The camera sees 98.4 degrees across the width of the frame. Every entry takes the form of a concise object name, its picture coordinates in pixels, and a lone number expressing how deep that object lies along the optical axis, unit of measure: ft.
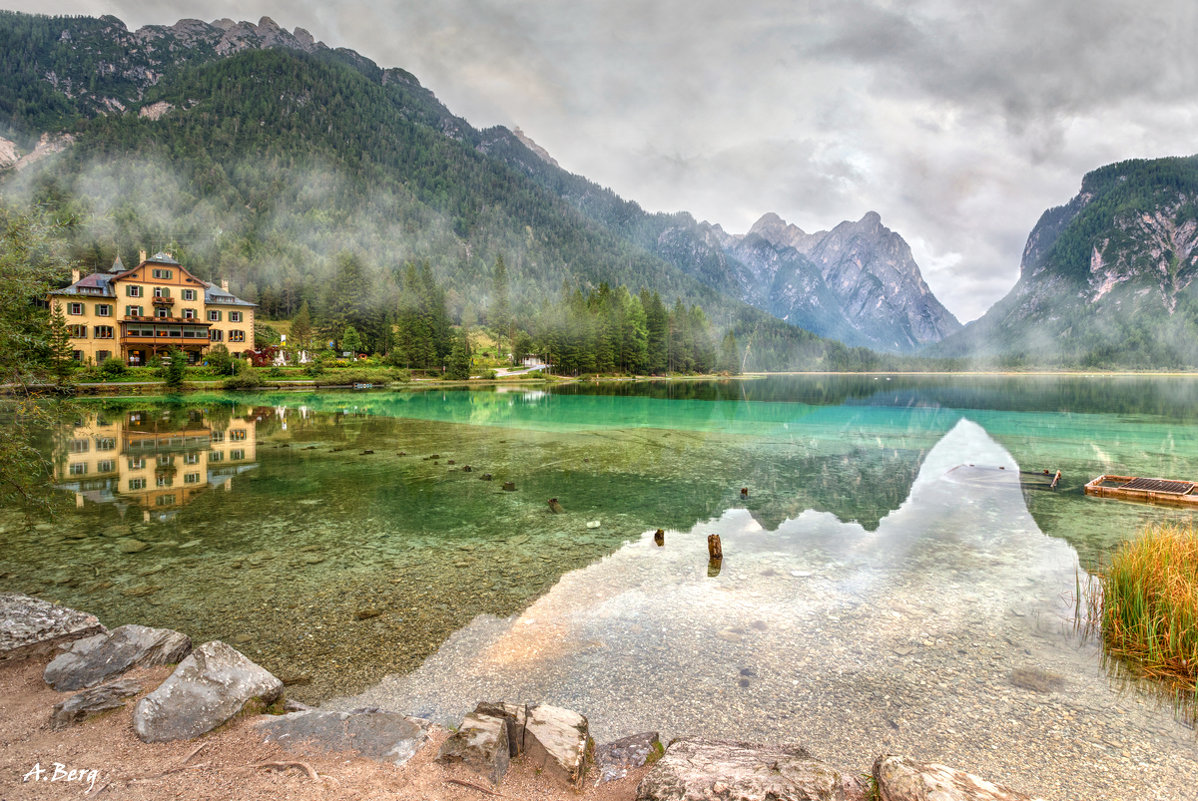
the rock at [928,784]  14.14
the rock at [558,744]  16.69
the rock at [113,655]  20.45
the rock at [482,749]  16.37
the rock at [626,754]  17.56
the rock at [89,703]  17.80
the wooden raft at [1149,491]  60.80
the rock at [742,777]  14.29
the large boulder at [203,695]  17.49
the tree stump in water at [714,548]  42.78
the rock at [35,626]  22.38
